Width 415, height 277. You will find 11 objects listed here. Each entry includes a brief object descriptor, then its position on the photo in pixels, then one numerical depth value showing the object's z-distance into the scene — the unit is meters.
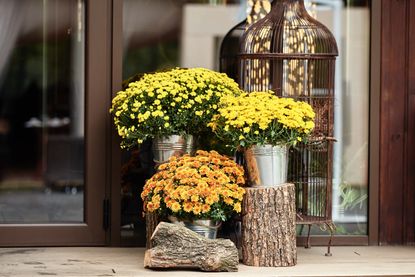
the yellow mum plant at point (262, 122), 7.81
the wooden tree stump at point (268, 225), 7.89
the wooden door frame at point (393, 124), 9.18
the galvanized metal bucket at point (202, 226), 7.89
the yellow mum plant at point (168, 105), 8.07
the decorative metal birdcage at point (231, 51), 9.04
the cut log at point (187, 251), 7.62
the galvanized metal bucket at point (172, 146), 8.28
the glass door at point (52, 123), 8.79
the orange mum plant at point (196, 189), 7.77
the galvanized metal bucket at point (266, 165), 7.94
